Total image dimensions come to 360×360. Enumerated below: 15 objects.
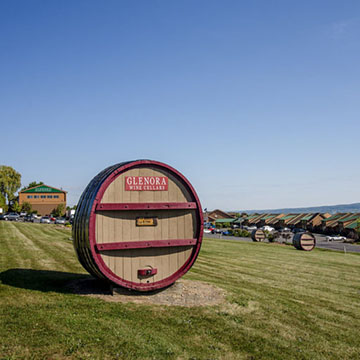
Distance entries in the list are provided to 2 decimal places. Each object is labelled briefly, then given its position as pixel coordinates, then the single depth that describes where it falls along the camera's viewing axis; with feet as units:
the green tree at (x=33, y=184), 375.80
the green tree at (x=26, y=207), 305.32
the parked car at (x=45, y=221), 207.51
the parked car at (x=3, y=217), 217.89
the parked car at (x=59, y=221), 211.98
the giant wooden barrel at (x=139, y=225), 26.76
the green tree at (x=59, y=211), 297.94
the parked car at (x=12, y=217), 221.62
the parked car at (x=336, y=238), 208.85
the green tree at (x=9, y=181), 317.26
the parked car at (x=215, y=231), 241.39
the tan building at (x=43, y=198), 315.78
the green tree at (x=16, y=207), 300.75
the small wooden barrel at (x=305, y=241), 95.12
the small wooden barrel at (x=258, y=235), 133.59
